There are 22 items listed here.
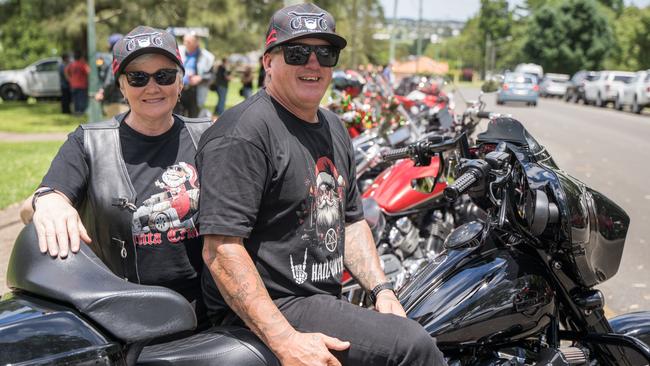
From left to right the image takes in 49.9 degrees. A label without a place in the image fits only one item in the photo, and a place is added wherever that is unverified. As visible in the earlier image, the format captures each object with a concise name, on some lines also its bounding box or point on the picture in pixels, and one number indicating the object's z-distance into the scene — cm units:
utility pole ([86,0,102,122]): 1250
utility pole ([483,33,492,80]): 8160
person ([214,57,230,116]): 1566
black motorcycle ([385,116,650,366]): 233
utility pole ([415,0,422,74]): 3670
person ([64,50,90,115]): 2008
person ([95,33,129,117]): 1056
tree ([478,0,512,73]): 8362
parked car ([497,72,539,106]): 2864
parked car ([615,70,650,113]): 2584
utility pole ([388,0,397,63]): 3306
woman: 236
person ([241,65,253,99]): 1791
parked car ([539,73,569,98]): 4453
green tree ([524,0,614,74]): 6250
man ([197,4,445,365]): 201
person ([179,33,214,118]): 1085
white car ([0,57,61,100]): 2872
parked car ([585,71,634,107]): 3150
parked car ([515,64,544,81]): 5497
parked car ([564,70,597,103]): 3728
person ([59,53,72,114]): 2270
